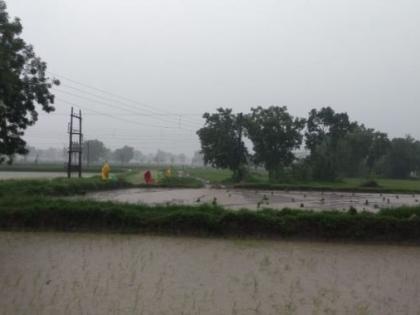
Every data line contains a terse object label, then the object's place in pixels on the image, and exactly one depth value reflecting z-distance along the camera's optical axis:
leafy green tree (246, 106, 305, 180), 44.94
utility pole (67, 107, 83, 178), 36.17
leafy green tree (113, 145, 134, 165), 134.38
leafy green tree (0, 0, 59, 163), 16.45
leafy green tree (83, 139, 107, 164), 117.56
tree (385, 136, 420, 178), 67.75
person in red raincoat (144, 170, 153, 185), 35.97
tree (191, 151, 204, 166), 173.88
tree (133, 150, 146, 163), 179.15
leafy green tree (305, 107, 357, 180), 65.00
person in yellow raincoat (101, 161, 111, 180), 32.42
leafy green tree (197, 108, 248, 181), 43.72
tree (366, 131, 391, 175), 63.78
